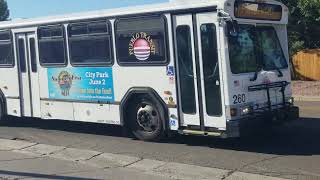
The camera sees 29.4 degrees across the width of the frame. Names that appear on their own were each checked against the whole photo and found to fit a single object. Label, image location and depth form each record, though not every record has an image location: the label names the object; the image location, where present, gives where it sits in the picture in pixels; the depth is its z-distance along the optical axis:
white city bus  10.80
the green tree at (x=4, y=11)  63.30
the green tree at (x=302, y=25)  28.25
